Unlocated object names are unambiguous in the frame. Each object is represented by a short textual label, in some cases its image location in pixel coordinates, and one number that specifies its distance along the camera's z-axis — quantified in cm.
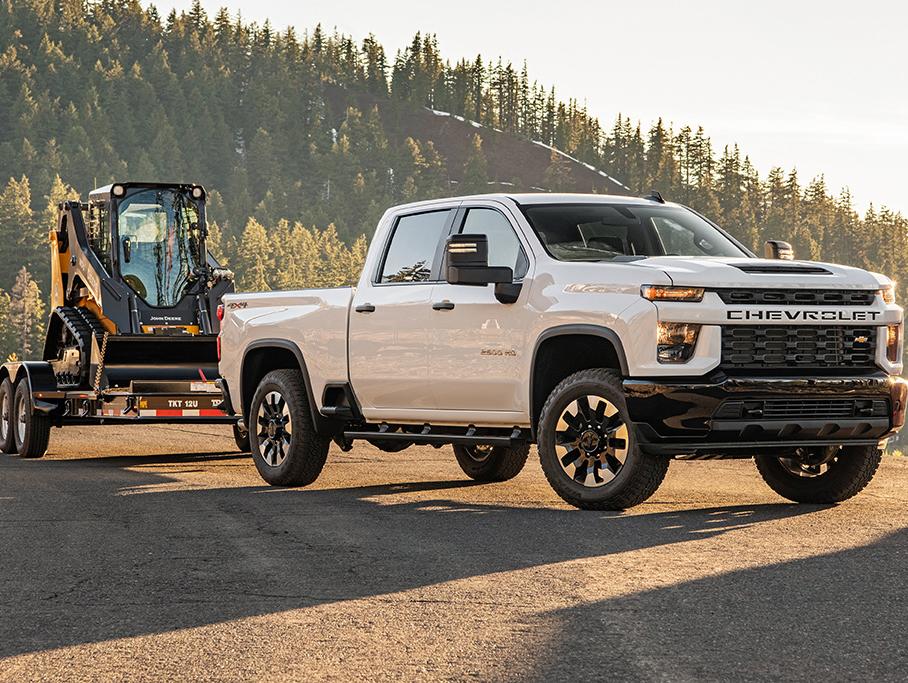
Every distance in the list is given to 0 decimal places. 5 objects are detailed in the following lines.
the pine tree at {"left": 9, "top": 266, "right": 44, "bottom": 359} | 13125
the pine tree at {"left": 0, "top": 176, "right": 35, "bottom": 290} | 15062
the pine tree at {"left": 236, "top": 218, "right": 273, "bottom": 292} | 17275
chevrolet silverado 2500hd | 968
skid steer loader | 1773
